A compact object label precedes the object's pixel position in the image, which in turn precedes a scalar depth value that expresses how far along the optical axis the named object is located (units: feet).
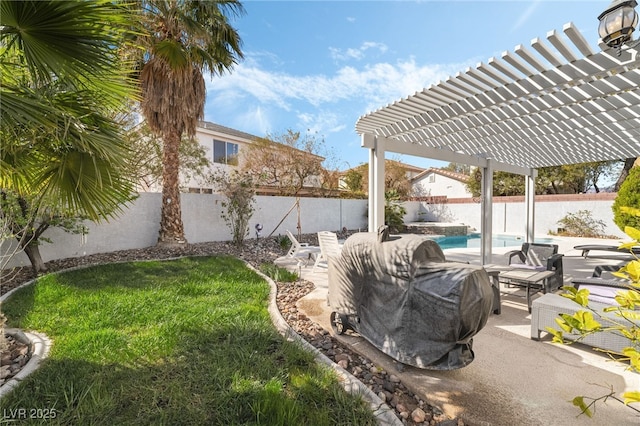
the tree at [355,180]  81.25
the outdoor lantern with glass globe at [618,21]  10.33
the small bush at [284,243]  40.22
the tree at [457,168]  131.34
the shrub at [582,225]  57.26
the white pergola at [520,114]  13.58
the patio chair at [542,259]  19.85
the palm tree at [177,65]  28.58
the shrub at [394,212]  62.95
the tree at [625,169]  68.18
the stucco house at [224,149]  64.85
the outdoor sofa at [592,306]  11.60
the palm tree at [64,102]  8.22
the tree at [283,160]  65.05
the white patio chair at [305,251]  30.22
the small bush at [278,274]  23.18
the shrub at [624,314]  4.00
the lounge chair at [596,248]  25.67
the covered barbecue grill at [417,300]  9.61
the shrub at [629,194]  39.07
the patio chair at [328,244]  25.16
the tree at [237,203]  37.88
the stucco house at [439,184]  96.51
